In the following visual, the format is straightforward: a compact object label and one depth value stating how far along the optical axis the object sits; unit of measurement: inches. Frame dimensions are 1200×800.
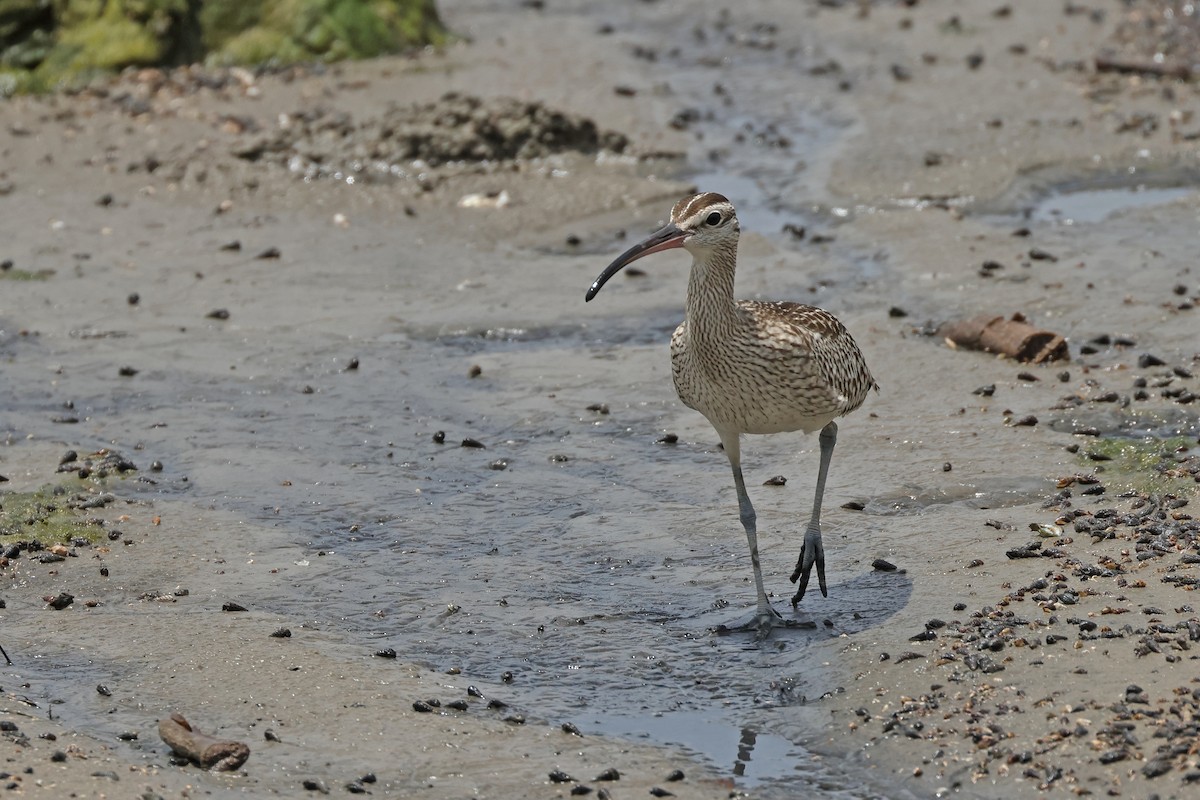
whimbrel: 570.3
